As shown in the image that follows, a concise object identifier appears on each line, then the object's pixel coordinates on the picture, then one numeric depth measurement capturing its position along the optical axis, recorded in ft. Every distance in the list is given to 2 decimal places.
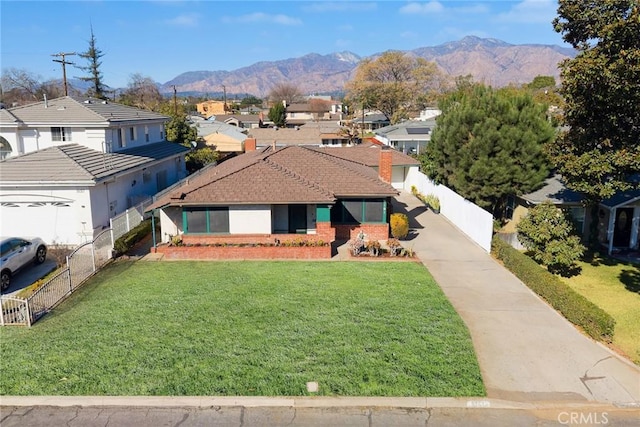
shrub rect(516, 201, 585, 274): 60.18
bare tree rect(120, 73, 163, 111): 319.23
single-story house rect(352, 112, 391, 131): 295.28
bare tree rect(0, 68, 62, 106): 321.32
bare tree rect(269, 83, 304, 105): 591.90
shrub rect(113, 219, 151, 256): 66.89
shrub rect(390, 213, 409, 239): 75.82
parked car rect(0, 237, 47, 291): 55.48
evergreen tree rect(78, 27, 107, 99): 231.50
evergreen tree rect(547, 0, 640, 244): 50.42
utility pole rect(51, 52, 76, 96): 124.32
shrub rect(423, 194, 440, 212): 99.59
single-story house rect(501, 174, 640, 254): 70.49
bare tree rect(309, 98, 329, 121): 413.59
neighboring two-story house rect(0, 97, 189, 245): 70.64
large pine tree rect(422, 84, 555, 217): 75.92
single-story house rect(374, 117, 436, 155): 153.89
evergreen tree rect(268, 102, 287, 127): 306.14
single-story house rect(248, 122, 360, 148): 180.86
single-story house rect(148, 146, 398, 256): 69.36
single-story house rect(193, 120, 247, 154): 168.35
